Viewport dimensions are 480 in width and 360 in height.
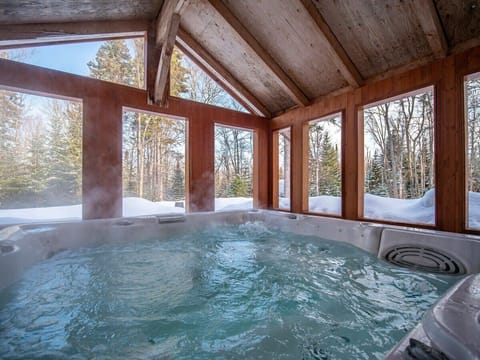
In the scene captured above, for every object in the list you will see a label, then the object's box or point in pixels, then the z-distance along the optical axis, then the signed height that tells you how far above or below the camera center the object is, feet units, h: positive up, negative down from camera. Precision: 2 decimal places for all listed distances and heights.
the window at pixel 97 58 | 8.01 +4.70
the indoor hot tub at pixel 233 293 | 2.62 -1.83
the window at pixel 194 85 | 11.29 +4.80
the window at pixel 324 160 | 17.70 +1.69
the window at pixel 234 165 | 19.24 +1.46
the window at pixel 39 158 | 11.47 +1.36
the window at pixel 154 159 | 17.15 +1.78
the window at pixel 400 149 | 14.15 +2.01
